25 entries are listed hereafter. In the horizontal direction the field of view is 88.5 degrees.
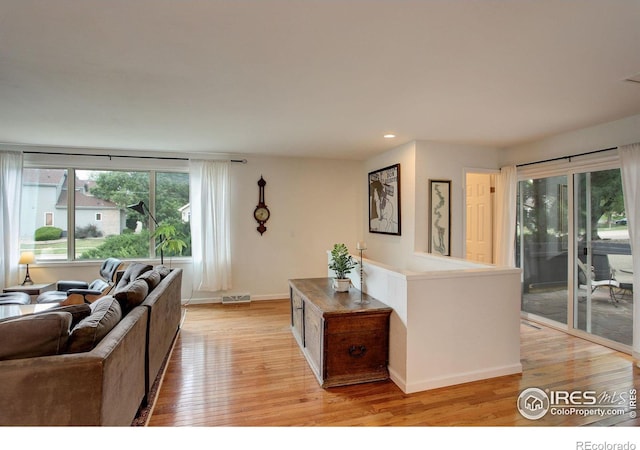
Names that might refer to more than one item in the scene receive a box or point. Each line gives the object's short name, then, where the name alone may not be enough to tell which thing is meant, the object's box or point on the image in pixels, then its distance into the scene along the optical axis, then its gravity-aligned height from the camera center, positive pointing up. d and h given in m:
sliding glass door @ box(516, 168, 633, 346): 3.50 -0.31
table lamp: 4.44 -0.42
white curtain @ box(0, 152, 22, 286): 4.45 +0.20
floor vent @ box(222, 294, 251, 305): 5.26 -1.14
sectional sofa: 1.43 -0.65
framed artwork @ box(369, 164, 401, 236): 4.66 +0.41
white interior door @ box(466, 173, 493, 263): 4.89 +0.15
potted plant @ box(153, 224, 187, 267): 4.77 -0.19
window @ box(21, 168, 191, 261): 4.78 +0.26
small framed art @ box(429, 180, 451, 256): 4.32 +0.14
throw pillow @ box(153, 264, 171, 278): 3.62 -0.49
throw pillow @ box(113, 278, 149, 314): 2.36 -0.50
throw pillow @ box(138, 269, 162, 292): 3.04 -0.48
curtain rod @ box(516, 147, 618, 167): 3.48 +0.83
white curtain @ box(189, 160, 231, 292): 5.10 +0.08
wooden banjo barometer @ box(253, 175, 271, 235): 5.45 +0.28
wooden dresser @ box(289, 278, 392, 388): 2.63 -0.93
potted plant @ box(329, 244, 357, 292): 3.28 -0.40
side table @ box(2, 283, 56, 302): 4.22 -0.78
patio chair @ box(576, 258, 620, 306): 3.56 -0.60
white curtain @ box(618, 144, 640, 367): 3.17 +0.19
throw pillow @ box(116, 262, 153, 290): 3.70 -0.51
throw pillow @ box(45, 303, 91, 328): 1.96 -0.50
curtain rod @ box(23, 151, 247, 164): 4.72 +1.09
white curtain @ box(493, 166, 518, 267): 4.48 +0.15
